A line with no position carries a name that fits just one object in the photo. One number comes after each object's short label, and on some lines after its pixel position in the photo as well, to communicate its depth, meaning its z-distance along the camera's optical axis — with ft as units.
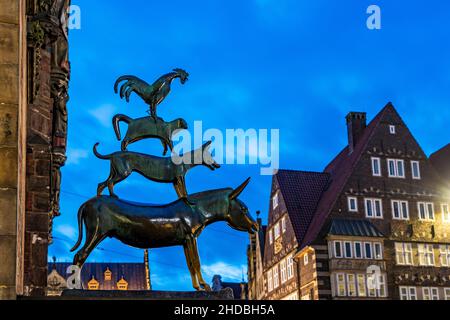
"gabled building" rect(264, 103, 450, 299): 134.62
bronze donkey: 22.29
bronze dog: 23.44
